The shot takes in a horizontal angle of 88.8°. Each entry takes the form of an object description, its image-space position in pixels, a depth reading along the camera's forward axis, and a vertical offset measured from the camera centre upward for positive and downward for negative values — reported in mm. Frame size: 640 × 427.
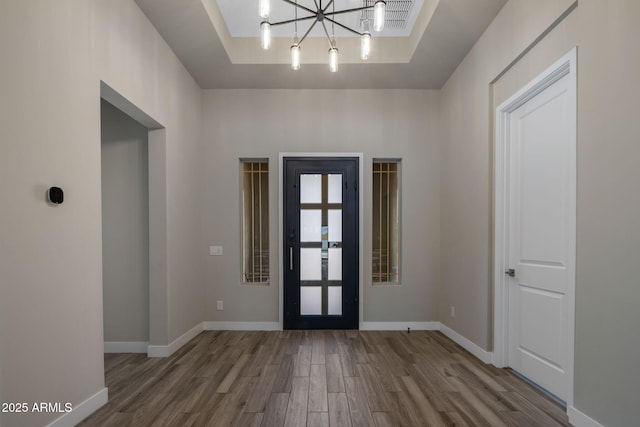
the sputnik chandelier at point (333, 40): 2227 +1414
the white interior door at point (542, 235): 2369 -236
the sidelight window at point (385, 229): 4551 -310
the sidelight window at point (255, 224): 4516 -235
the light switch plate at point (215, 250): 4410 -579
